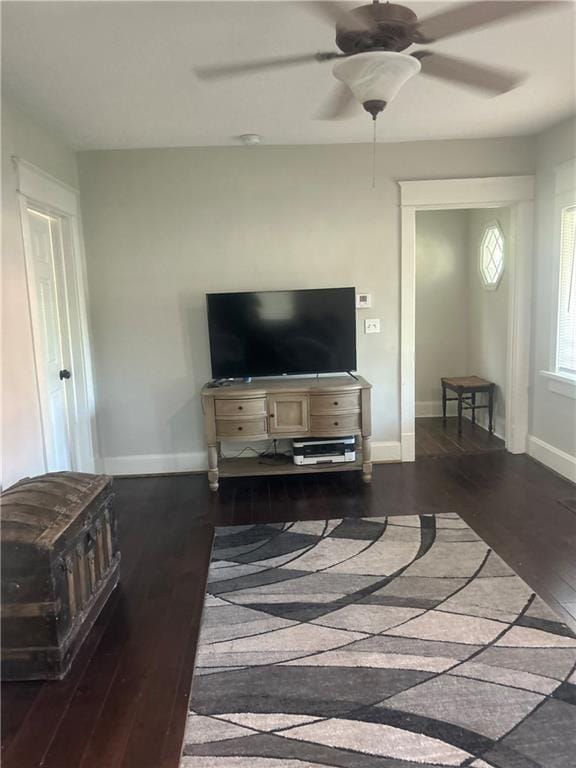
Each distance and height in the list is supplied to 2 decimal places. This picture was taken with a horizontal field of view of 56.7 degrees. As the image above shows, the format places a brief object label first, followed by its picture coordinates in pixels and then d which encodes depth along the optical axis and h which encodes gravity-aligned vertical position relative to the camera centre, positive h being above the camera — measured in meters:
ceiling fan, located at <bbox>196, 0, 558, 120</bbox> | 1.91 +1.00
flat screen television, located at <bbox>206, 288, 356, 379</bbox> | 4.09 -0.19
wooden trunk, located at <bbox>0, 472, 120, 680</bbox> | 2.04 -1.04
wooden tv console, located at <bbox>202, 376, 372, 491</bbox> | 3.94 -0.79
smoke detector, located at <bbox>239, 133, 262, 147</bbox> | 3.81 +1.22
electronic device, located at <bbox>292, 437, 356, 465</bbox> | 4.07 -1.11
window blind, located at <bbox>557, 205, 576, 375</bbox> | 3.92 +0.01
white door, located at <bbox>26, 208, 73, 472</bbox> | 3.24 -0.14
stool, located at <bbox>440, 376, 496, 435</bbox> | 5.18 -0.87
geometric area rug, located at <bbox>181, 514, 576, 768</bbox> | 1.71 -1.39
